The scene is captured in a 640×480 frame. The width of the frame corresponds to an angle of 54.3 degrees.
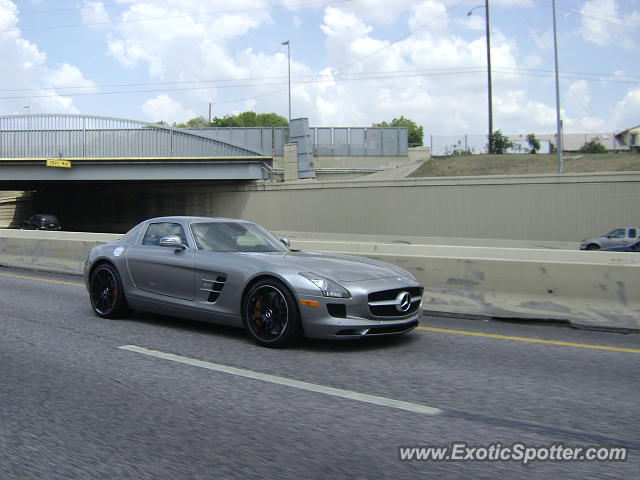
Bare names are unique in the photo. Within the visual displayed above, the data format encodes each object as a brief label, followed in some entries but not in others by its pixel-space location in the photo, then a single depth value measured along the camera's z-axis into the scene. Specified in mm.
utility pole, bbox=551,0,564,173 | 32375
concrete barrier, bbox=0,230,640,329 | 7727
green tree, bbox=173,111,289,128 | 127375
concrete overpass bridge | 37188
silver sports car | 6020
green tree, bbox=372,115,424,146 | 127750
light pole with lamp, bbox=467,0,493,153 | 46375
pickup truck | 23547
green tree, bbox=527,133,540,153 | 54447
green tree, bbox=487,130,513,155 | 51938
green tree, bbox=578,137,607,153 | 57369
